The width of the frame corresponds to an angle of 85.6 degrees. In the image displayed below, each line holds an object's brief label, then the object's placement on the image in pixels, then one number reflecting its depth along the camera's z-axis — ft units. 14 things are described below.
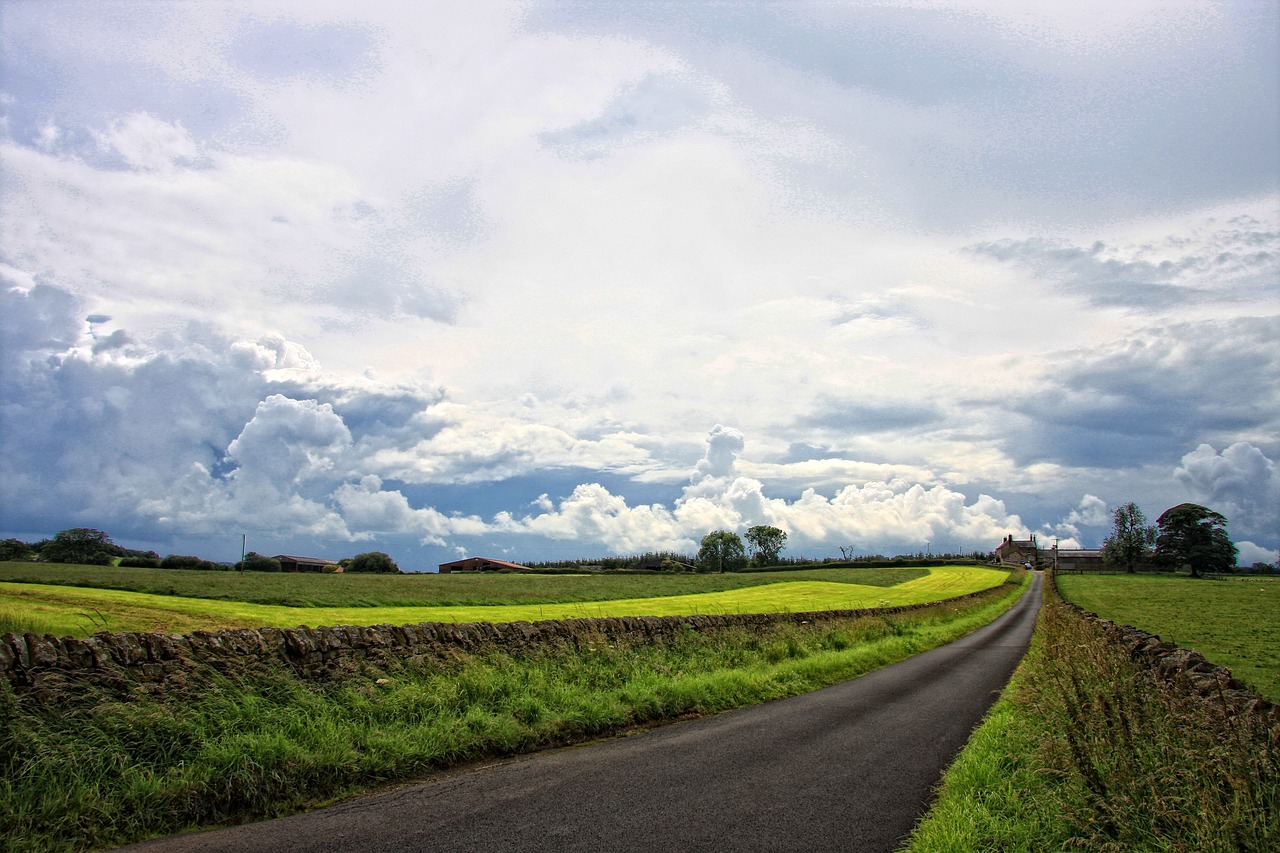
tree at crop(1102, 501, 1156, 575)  495.00
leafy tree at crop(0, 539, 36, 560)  336.70
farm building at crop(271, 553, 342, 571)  445.37
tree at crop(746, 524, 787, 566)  626.64
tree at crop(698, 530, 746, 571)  578.70
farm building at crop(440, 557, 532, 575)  500.74
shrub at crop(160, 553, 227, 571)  325.83
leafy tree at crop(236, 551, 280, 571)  401.08
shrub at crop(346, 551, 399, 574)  426.51
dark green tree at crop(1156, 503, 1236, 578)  405.39
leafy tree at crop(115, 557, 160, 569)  318.92
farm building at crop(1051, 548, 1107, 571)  562.01
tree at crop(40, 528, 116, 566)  359.35
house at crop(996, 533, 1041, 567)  627.13
